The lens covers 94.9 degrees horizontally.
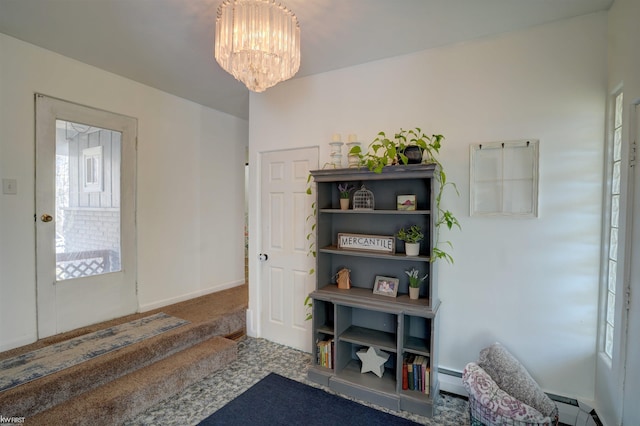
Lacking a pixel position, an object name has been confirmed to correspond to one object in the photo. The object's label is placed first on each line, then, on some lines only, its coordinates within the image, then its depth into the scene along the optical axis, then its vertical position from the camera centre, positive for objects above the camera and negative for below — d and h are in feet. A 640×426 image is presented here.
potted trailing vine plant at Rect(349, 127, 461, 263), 7.14 +1.24
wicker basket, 5.38 -3.98
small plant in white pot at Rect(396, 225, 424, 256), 7.23 -0.82
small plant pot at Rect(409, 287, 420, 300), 7.36 -2.16
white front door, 8.58 -0.43
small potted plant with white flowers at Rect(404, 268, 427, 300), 7.34 -1.93
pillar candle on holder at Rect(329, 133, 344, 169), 8.32 +1.64
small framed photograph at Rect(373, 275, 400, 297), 7.72 -2.13
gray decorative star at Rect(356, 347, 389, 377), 7.68 -4.07
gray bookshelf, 6.97 -2.37
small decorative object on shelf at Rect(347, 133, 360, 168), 8.13 +1.39
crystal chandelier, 5.01 +2.89
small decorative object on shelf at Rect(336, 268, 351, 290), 8.30 -2.10
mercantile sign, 7.62 -0.98
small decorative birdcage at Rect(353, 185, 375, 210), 8.07 +0.17
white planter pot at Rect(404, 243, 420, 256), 7.22 -1.04
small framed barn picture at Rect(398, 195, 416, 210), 7.29 +0.12
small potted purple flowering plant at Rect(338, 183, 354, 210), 8.20 +0.23
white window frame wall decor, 6.81 +0.71
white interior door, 9.61 -1.41
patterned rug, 6.50 -3.85
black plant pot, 7.20 +1.30
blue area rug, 6.55 -4.83
